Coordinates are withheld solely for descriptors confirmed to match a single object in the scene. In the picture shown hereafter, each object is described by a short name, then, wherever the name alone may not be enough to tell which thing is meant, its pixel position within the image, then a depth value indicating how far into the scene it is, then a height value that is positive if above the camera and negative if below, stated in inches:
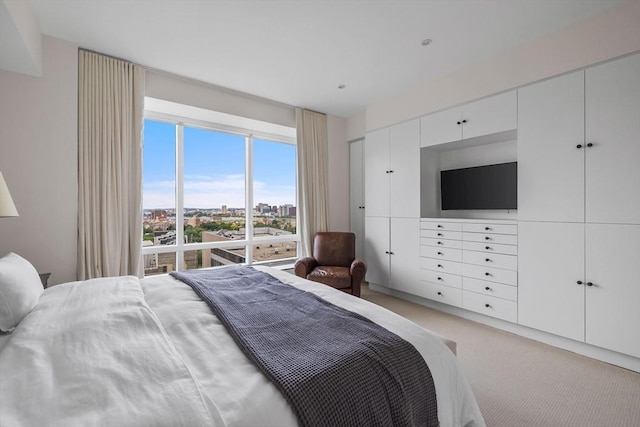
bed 31.2 -20.7
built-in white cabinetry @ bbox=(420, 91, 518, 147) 114.7 +39.9
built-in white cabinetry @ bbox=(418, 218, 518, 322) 114.5 -22.6
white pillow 52.7 -15.6
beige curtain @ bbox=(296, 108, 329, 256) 172.1 +23.2
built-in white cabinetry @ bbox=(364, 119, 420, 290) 148.7 +4.3
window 144.0 +12.6
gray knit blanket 37.1 -21.6
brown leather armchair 139.9 -27.4
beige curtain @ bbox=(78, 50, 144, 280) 109.0 +18.5
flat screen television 118.7 +11.4
